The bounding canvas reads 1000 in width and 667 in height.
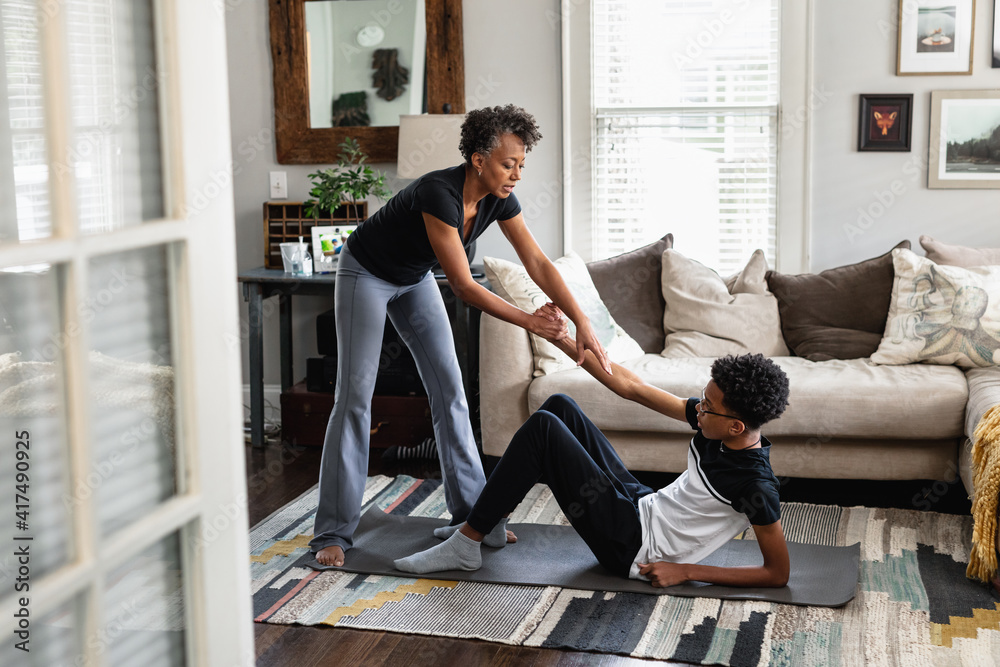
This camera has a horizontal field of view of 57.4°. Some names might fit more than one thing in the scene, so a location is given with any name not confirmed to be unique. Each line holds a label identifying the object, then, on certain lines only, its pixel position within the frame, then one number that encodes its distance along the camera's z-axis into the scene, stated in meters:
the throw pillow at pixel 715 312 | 3.53
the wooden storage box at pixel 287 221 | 4.12
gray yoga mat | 2.33
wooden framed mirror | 4.02
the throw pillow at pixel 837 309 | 3.44
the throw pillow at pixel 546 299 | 3.26
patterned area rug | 2.06
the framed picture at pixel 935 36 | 3.64
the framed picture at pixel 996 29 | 3.60
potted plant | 3.88
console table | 3.62
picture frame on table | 3.85
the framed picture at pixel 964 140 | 3.67
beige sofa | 2.89
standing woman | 2.36
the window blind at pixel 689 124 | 3.81
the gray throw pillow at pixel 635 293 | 3.67
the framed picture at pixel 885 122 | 3.73
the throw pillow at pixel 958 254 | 3.41
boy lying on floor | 2.12
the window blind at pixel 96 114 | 0.83
